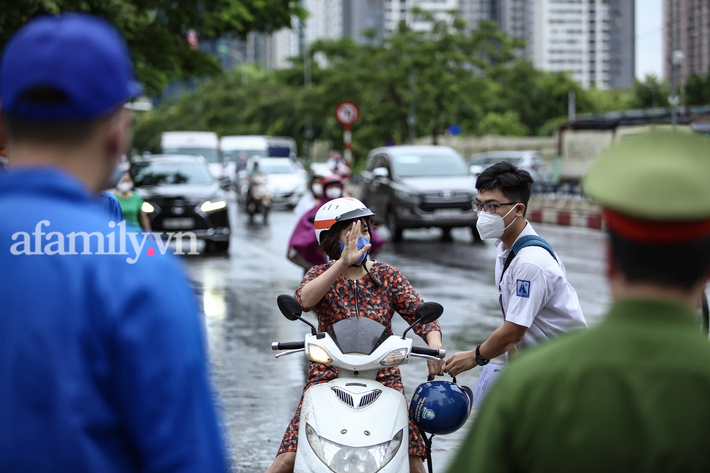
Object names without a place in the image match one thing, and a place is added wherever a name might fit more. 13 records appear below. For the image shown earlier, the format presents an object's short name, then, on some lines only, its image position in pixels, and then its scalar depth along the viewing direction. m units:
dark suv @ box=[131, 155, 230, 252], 15.98
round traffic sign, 25.72
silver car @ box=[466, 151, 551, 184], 38.44
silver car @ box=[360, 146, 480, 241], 18.05
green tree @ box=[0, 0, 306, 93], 14.01
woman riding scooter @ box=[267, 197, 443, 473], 3.89
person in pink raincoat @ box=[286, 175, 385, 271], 7.73
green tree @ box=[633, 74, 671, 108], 76.06
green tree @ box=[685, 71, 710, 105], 64.62
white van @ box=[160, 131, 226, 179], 34.81
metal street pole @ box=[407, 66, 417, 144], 38.67
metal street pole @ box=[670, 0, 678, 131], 23.46
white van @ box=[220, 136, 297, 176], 41.47
